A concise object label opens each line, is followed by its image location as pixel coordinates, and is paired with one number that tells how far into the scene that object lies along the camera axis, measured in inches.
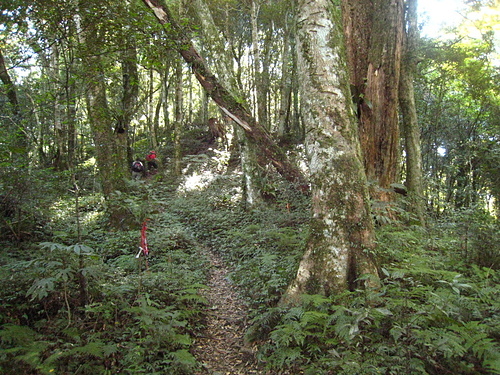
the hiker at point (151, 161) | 751.5
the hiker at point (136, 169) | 594.9
